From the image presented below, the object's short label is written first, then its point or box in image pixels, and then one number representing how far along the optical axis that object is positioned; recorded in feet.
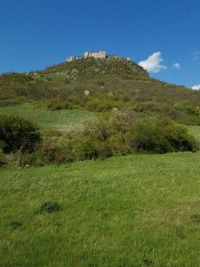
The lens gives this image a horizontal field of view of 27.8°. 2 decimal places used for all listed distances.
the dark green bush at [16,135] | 62.80
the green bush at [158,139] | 67.00
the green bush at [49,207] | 28.12
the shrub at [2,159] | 55.72
